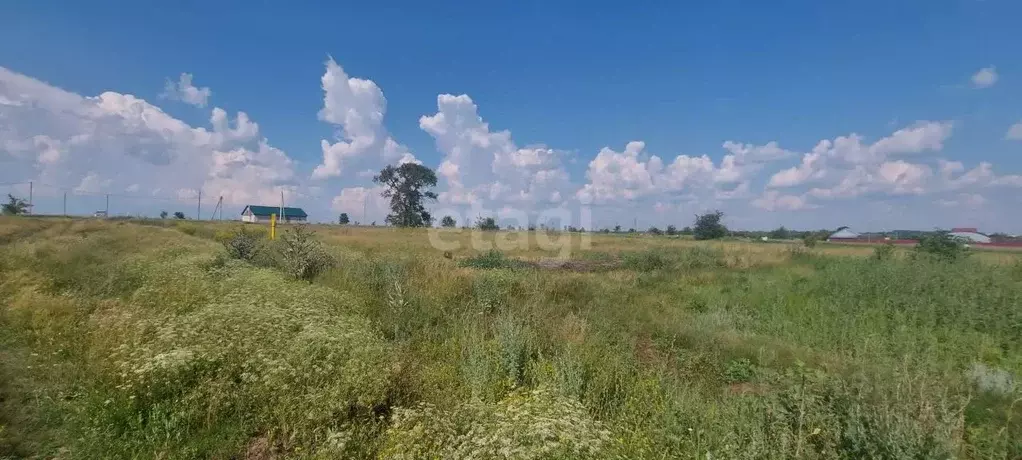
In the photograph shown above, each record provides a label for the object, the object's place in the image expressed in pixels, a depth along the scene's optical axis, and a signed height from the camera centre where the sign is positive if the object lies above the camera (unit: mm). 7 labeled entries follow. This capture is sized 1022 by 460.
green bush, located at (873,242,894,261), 15406 -393
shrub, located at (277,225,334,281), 9891 -682
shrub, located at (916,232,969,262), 14922 -168
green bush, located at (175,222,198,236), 28322 -71
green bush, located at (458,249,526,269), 16859 -1143
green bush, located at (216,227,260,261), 12820 -546
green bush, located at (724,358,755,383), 5867 -1825
